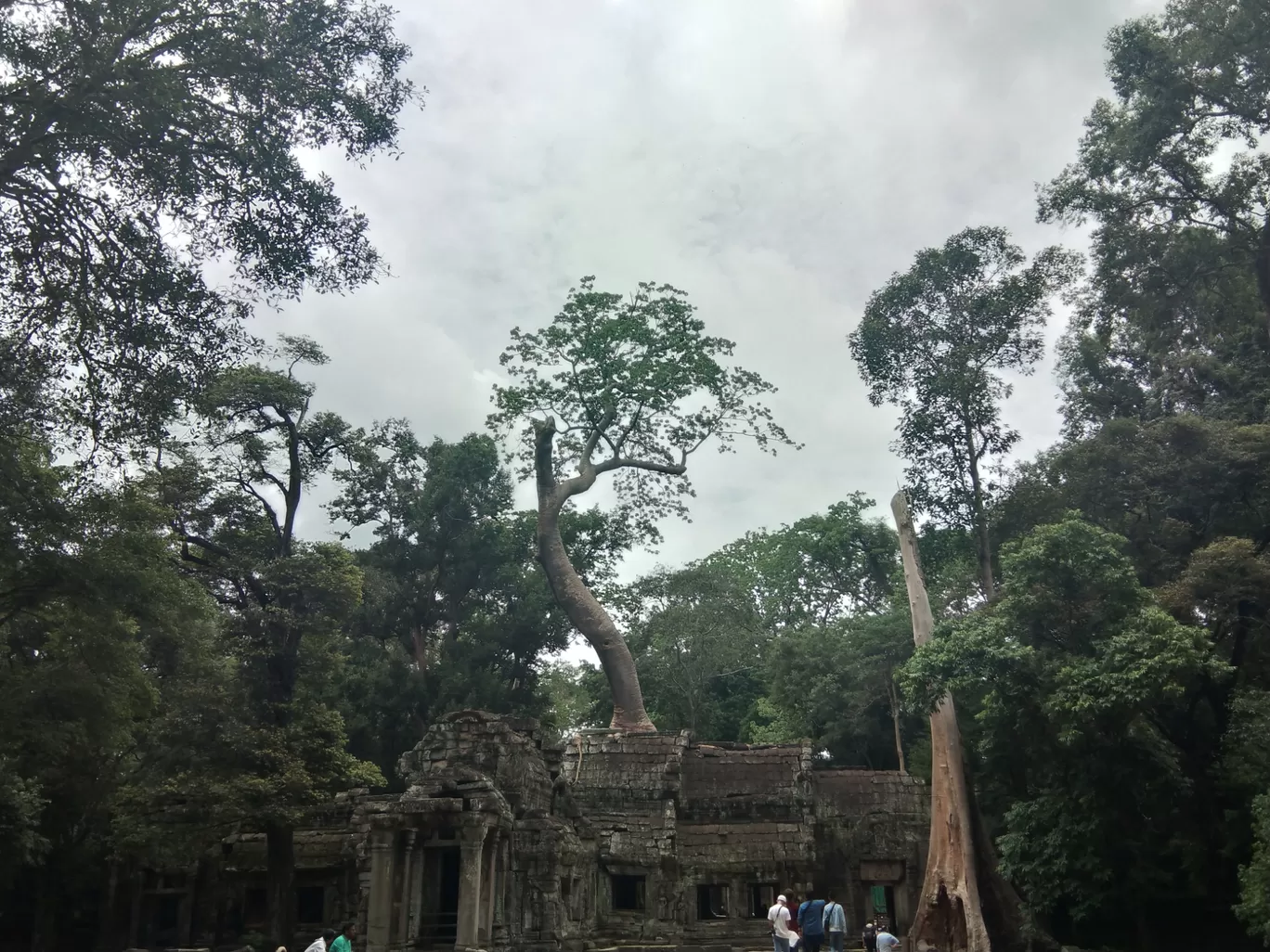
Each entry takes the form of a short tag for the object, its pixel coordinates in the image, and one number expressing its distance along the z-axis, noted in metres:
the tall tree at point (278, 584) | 18.64
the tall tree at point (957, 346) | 23.31
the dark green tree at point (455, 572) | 32.44
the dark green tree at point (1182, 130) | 20.75
